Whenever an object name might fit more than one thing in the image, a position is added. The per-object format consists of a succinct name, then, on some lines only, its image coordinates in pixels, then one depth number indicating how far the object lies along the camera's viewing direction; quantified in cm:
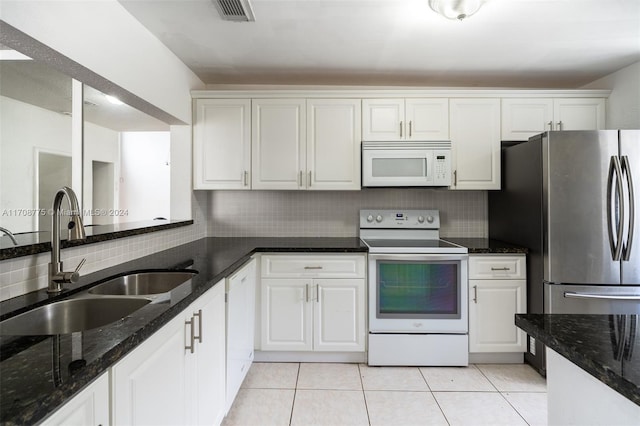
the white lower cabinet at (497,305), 249
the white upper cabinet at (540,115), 276
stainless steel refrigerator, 212
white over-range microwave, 269
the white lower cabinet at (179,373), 93
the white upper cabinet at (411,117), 276
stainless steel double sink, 109
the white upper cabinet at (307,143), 277
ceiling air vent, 177
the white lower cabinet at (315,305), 251
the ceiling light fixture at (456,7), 172
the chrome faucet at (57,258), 125
